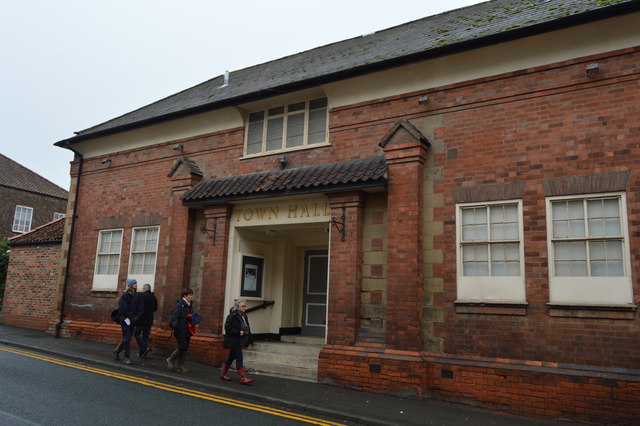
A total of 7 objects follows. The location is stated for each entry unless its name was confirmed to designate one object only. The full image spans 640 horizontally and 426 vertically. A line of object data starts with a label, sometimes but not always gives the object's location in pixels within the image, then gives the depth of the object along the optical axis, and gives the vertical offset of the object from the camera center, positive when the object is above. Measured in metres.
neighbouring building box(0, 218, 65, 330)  16.22 +0.35
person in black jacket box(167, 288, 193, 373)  9.84 -0.68
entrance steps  10.03 -1.20
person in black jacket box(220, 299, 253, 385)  9.19 -0.72
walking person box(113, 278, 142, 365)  10.61 -0.45
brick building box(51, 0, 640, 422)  7.76 +1.83
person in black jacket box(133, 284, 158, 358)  11.08 -0.58
